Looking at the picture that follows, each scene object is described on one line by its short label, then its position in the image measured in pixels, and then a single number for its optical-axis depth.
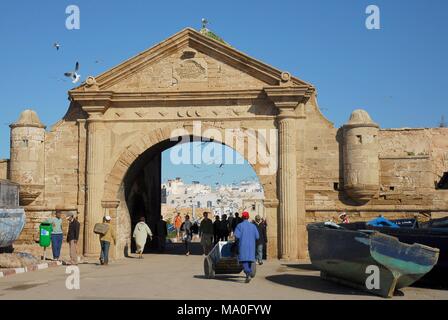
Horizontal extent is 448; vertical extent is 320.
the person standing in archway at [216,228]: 21.30
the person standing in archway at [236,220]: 20.89
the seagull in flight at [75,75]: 18.34
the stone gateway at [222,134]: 18.09
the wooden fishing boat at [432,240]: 11.25
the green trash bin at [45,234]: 17.45
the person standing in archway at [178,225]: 35.14
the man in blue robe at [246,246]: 12.05
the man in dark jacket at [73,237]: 16.58
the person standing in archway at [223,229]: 21.27
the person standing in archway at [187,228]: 21.23
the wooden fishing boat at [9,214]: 15.37
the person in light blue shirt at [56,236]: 17.42
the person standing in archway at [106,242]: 16.30
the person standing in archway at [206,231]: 19.66
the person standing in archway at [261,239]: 16.56
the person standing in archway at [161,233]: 23.06
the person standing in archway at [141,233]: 18.76
